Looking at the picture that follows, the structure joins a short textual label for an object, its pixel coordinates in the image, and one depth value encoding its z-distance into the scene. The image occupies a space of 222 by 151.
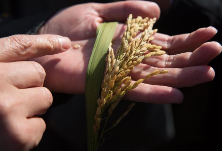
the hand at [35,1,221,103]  0.31
